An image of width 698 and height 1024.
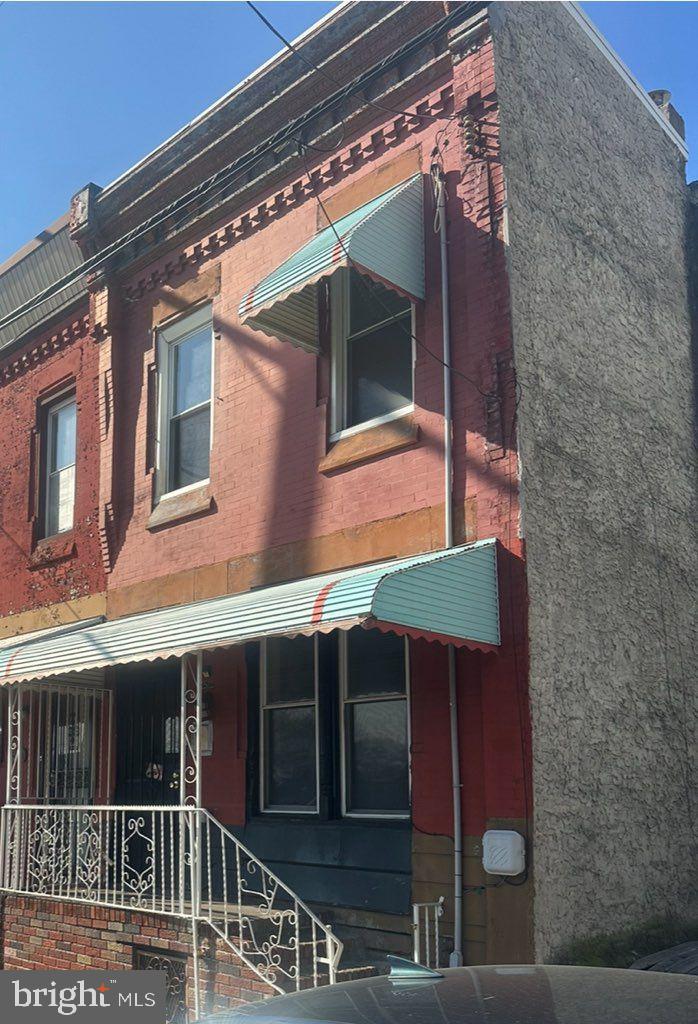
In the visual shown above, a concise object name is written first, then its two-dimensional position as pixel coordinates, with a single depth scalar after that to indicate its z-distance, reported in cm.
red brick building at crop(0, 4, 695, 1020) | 706
